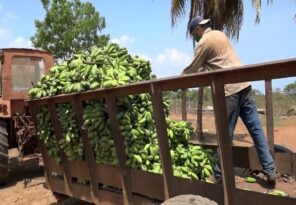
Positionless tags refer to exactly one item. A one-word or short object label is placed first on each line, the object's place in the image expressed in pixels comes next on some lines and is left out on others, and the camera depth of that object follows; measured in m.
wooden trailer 1.73
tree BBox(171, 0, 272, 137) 6.49
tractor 4.44
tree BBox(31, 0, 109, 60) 11.42
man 2.47
